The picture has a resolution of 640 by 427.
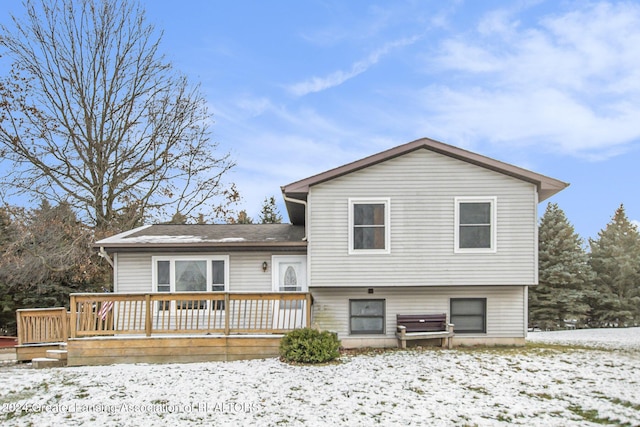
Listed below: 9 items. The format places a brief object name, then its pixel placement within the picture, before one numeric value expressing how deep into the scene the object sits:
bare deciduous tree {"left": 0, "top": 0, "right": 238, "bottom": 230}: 19.47
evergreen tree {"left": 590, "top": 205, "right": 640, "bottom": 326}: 26.58
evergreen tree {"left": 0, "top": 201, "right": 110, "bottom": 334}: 18.69
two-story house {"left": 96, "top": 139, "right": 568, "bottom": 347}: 11.58
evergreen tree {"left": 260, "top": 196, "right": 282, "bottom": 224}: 33.16
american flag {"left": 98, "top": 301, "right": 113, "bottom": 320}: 11.06
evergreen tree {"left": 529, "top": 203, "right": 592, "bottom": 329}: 25.05
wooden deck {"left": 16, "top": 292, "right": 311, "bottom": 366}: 10.76
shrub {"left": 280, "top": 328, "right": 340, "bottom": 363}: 9.95
